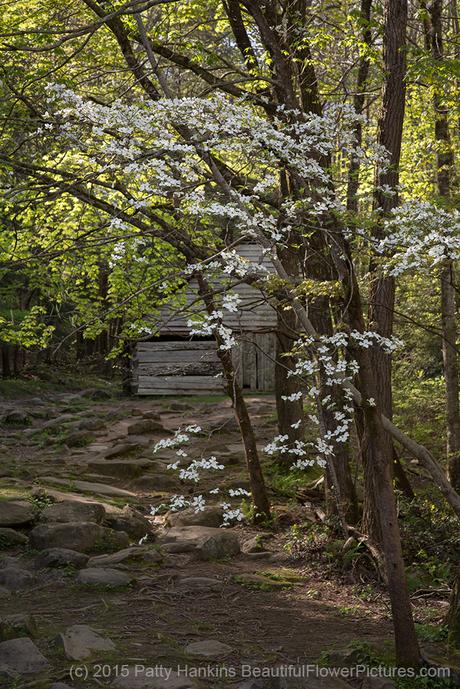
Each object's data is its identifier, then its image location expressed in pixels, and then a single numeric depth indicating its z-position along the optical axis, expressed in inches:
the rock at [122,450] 593.0
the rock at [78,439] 660.1
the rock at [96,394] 978.1
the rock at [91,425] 725.0
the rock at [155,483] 522.8
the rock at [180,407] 860.6
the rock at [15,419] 763.4
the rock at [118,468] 543.2
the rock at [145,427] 688.4
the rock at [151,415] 762.4
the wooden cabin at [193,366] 970.5
